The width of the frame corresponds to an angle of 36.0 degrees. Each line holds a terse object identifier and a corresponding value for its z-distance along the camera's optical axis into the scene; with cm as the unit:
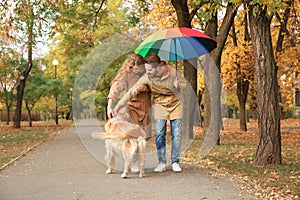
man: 852
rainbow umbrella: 884
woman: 861
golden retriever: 812
